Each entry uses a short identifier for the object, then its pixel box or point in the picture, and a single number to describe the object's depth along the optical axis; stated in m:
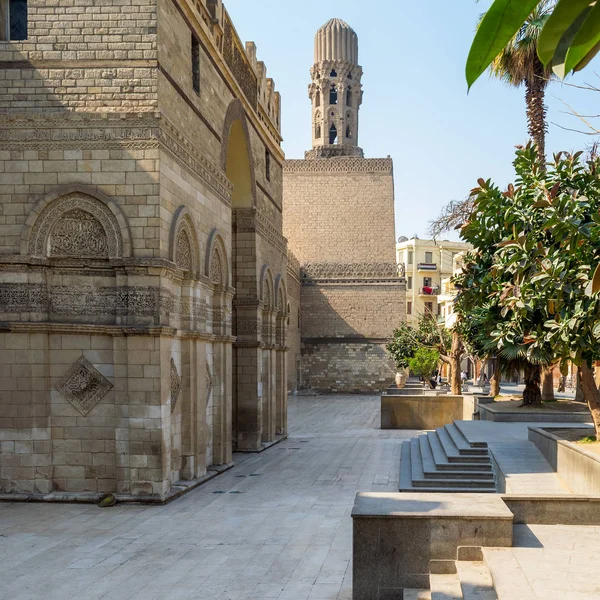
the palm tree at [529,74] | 18.56
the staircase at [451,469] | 12.21
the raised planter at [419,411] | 23.55
